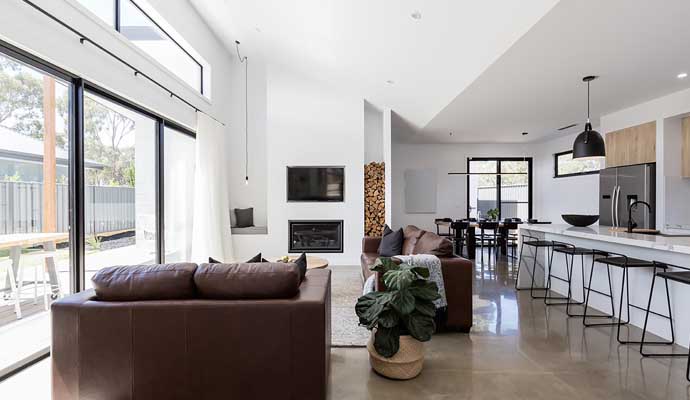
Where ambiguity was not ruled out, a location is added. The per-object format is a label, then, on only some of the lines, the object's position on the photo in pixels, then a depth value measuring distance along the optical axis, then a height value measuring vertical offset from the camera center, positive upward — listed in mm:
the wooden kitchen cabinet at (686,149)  4340 +586
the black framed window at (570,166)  6961 +648
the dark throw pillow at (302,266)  2385 -498
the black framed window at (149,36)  3386 +1943
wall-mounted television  6332 +281
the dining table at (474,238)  6748 -825
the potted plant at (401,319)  2289 -829
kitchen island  2834 -820
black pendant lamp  3881 +564
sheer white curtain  5363 +28
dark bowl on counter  4183 -294
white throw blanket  3062 -643
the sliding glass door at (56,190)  2467 +75
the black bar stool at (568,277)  3700 -991
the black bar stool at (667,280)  2365 -691
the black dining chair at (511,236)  6668 -842
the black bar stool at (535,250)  4168 -740
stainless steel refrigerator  4613 +29
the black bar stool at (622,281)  2955 -868
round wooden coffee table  3917 -794
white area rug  3021 -1260
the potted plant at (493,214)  6970 -366
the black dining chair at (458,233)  6870 -763
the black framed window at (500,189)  8953 +189
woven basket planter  2336 -1130
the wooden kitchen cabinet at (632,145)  4625 +723
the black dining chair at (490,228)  6684 -665
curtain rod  2427 +1356
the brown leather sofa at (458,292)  3158 -883
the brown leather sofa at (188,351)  1863 -836
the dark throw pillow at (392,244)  4453 -632
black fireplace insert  6332 -723
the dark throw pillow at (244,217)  6602 -382
